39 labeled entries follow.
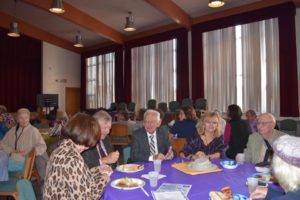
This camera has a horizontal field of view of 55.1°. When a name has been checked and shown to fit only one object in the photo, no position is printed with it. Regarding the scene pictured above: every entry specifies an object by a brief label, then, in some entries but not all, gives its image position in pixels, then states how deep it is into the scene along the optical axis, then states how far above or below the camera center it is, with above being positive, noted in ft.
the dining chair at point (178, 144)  13.30 -1.83
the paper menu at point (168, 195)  5.94 -1.91
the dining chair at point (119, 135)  22.25 -2.31
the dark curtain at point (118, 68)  44.34 +5.83
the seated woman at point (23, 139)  13.52 -1.56
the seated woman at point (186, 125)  17.10 -1.22
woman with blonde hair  10.64 -1.32
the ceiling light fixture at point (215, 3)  20.07 +7.18
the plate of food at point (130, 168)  8.20 -1.83
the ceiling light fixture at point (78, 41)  38.38 +8.76
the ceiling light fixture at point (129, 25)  29.18 +8.19
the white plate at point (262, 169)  8.18 -1.87
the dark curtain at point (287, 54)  26.21 +4.64
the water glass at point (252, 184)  6.28 -1.76
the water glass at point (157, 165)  7.97 -1.66
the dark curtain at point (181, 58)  35.24 +5.84
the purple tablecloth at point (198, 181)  6.24 -1.92
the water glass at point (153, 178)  6.72 -1.71
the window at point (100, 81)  46.55 +4.21
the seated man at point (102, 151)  8.42 -1.43
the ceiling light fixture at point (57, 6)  22.54 +7.87
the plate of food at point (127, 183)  6.62 -1.86
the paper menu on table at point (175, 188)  6.42 -1.90
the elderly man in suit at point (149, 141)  10.55 -1.35
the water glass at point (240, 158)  9.19 -1.73
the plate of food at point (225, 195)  5.67 -1.83
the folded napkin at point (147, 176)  7.53 -1.88
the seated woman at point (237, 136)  14.20 -1.59
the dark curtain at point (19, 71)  43.98 +5.64
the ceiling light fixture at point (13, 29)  31.72 +8.56
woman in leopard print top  5.84 -1.27
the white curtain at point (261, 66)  27.68 +3.81
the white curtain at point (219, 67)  31.24 +4.18
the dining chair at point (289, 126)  23.45 -1.83
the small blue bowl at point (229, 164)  8.51 -1.80
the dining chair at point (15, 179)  10.10 -2.84
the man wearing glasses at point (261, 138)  9.93 -1.20
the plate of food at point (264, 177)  7.14 -1.88
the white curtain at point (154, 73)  37.60 +4.52
